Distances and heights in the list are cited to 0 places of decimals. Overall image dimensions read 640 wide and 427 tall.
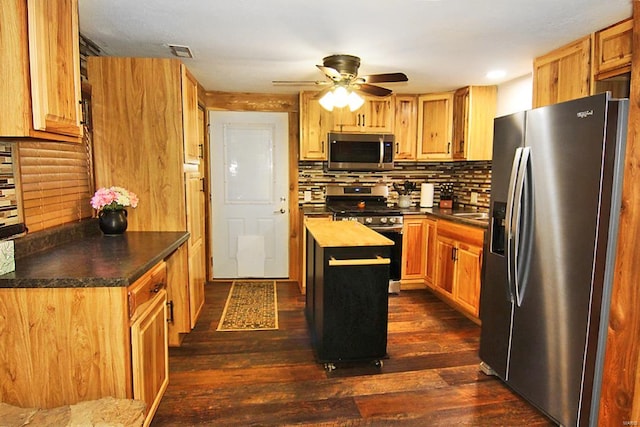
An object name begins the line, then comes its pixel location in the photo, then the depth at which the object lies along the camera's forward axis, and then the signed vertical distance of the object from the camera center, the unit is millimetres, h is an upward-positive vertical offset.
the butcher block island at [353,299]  2465 -789
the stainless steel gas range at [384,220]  3977 -408
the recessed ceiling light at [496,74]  3308 +1005
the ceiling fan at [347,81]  2631 +737
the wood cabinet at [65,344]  1519 -699
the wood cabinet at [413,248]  4094 -729
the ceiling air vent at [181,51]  2703 +966
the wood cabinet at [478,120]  3859 +664
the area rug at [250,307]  3279 -1261
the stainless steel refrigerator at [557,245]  1702 -314
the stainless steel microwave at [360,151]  4168 +347
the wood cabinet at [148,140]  2643 +284
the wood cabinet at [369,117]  4191 +738
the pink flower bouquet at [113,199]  2410 -136
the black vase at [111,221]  2488 -291
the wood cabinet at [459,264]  3256 -775
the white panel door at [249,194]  4359 -166
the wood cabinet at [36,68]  1379 +435
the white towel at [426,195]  4492 -150
